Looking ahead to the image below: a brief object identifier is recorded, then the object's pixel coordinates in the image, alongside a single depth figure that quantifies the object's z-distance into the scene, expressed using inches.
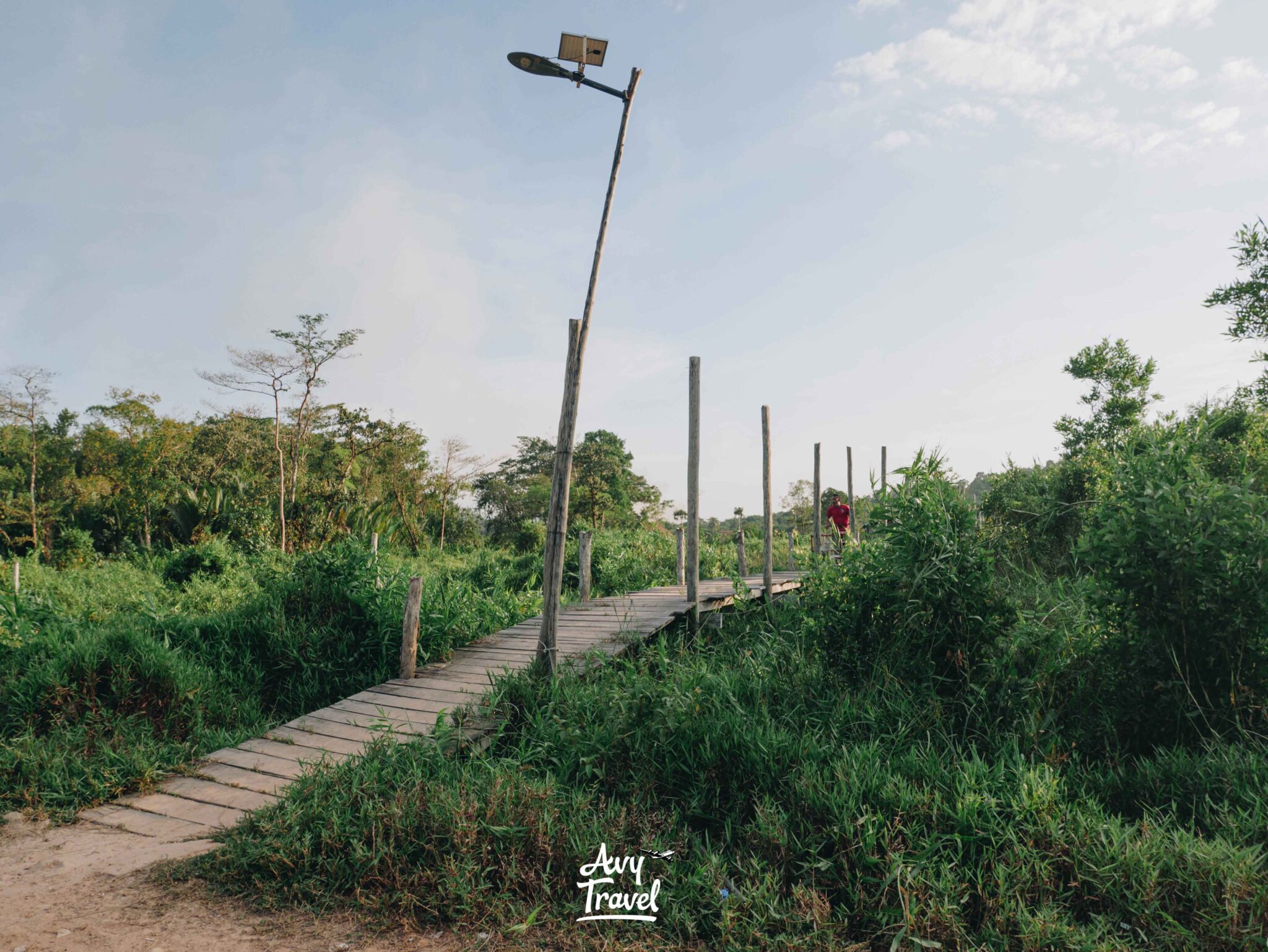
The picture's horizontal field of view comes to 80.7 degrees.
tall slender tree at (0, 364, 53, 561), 679.7
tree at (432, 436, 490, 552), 951.6
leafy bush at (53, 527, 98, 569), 616.1
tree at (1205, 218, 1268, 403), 469.1
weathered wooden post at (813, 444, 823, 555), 571.2
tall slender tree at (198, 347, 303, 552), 740.0
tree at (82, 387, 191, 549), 690.8
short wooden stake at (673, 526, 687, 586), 453.7
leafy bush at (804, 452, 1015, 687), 201.8
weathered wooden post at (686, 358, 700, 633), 322.3
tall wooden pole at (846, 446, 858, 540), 743.1
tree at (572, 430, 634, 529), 993.5
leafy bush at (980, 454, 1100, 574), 463.5
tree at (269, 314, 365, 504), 749.3
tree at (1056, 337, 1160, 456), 709.9
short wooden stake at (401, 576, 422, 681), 253.8
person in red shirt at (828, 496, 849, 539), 498.9
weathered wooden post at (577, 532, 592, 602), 375.2
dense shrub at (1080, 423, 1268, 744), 173.8
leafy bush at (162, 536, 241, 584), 502.0
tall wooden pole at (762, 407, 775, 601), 372.2
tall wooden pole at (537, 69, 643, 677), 220.5
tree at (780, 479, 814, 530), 1145.4
